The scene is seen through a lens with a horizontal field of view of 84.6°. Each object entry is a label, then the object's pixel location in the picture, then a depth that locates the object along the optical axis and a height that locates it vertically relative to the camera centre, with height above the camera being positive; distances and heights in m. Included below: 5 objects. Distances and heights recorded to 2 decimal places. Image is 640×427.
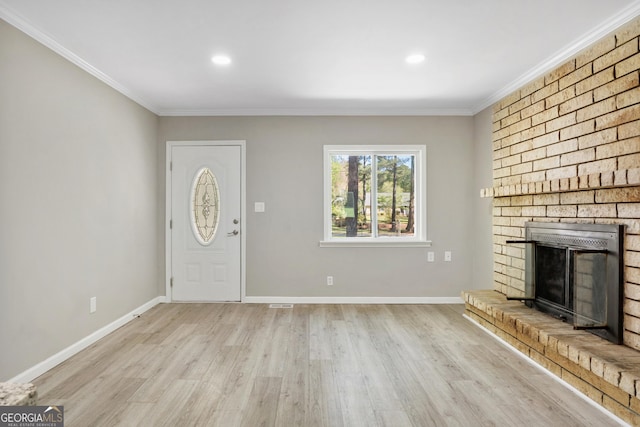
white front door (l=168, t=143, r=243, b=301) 4.49 -0.14
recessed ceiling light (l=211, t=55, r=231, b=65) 2.96 +1.30
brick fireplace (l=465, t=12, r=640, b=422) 2.24 +0.35
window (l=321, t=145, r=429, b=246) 4.59 +0.20
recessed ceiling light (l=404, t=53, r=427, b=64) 2.94 +1.31
